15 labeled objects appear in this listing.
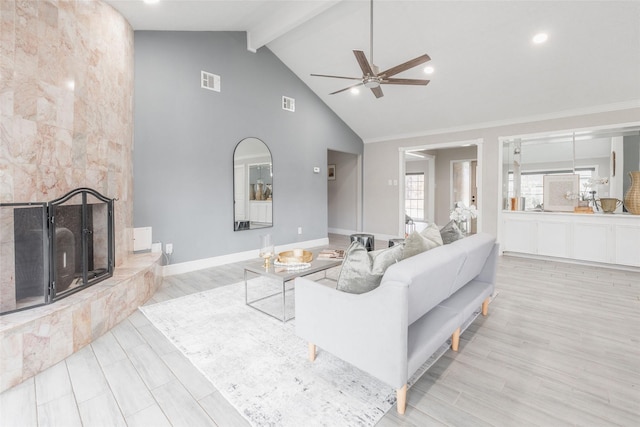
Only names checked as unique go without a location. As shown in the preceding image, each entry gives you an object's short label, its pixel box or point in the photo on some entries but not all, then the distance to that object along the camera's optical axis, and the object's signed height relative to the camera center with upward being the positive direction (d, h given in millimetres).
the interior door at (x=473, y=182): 8966 +846
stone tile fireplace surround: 2016 +632
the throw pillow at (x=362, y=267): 1753 -351
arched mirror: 4977 +429
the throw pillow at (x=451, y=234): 2590 -219
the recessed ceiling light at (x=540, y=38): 3742 +2217
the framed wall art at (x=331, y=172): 8516 +1087
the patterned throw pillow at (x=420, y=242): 1985 -236
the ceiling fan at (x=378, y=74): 3169 +1556
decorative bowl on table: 2994 -501
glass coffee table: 2711 -964
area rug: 1587 -1074
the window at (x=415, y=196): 9977 +477
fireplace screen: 2066 -312
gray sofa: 1495 -641
